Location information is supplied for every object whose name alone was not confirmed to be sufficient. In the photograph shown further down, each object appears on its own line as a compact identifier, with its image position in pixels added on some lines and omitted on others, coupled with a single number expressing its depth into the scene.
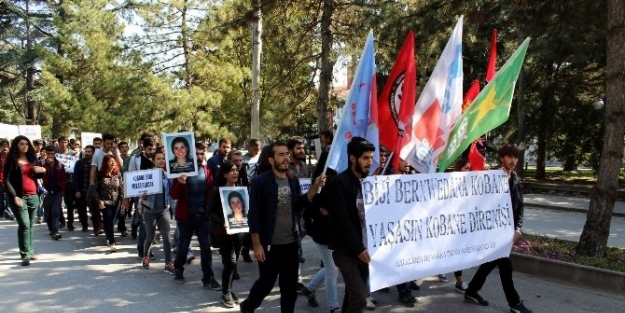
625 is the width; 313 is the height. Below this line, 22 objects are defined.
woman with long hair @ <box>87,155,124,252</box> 8.45
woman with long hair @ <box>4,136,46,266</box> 7.05
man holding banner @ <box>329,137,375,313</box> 4.09
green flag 5.56
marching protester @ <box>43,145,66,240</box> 9.69
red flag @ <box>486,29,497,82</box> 6.71
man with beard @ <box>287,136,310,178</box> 6.58
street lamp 21.30
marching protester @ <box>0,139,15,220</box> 11.70
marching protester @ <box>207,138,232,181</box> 7.54
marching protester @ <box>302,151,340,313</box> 4.67
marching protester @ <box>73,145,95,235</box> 9.66
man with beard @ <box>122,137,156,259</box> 8.08
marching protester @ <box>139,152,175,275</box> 7.05
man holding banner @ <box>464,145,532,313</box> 5.46
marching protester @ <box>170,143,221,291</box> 6.34
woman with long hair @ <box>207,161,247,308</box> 5.70
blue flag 4.84
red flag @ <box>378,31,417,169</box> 5.03
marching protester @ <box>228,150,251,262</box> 6.79
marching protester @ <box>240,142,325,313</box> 4.62
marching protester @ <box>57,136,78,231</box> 10.63
